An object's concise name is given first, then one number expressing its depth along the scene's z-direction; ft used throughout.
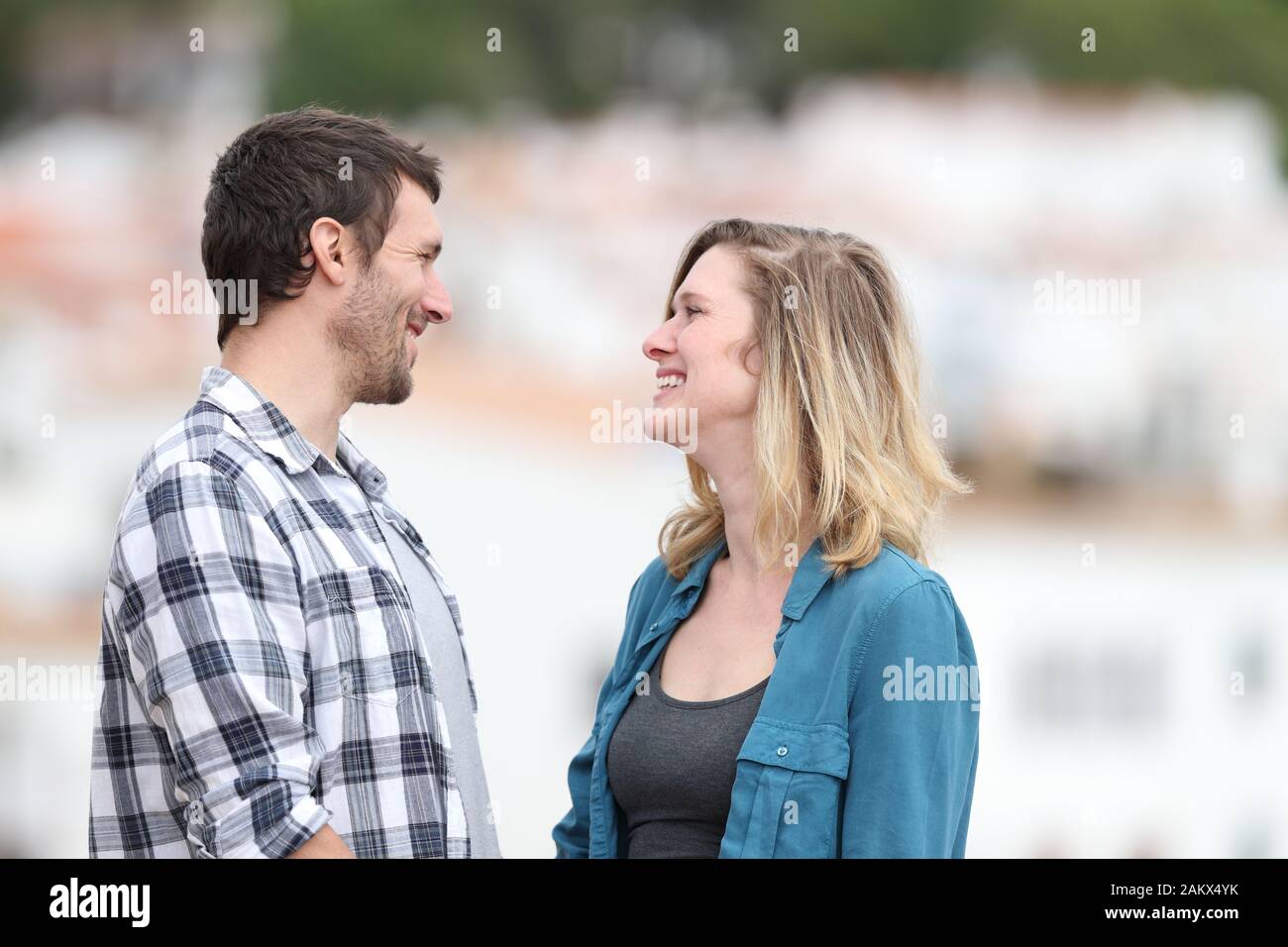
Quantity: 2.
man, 9.40
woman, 9.66
